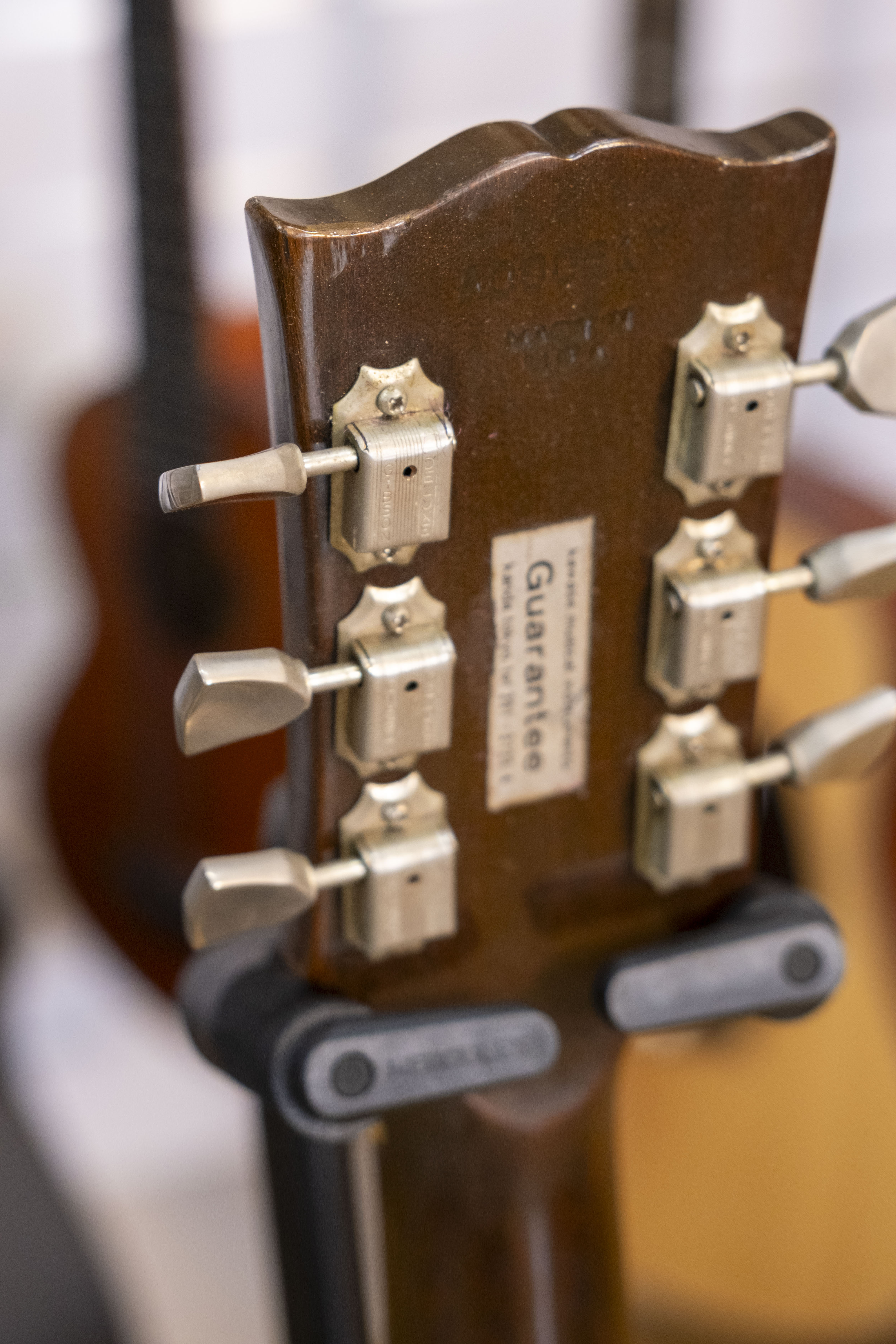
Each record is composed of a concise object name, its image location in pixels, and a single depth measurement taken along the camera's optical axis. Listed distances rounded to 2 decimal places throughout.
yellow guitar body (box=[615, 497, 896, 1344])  1.02
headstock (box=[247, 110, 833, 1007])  0.64
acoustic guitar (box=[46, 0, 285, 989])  1.18
